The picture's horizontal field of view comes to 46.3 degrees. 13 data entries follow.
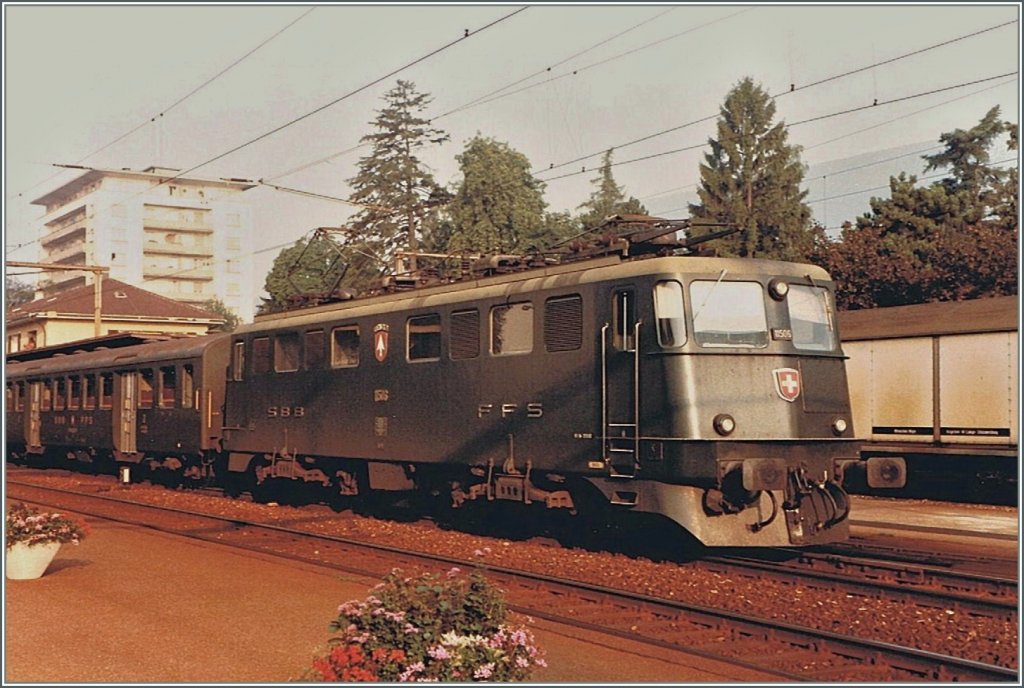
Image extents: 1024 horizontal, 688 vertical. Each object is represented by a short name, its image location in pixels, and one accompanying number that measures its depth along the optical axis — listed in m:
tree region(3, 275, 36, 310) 107.02
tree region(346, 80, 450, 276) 68.62
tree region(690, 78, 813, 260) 70.00
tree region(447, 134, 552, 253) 58.12
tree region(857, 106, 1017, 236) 40.69
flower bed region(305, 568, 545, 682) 7.02
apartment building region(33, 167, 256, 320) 116.81
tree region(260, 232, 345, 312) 65.25
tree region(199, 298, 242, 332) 111.33
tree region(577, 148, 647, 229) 83.81
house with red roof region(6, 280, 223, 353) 66.12
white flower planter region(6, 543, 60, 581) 12.38
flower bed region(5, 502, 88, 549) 12.53
